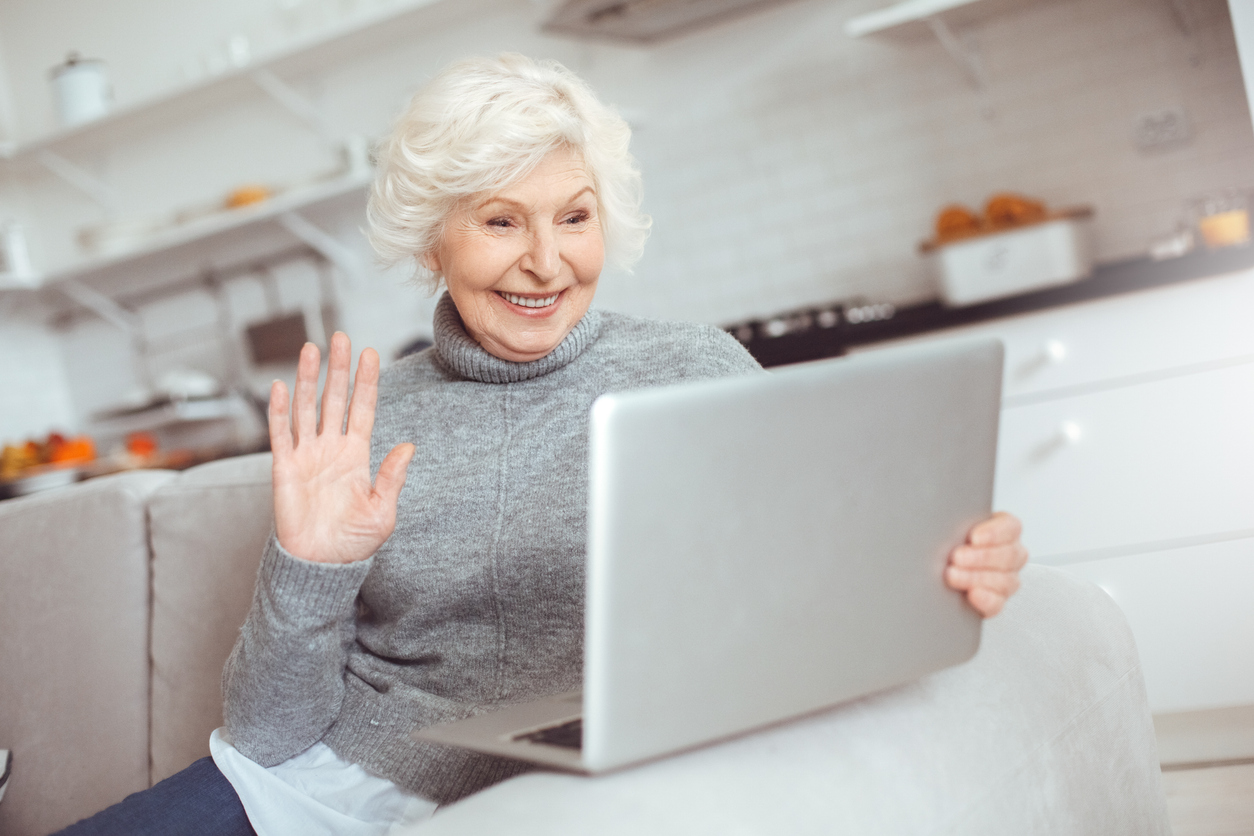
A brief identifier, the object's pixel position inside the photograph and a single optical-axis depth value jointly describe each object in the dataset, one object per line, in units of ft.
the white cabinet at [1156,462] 6.50
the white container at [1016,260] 7.20
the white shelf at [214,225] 10.41
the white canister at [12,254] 11.78
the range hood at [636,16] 8.70
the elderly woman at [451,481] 3.41
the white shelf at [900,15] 7.50
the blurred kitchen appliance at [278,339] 11.53
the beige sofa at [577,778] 2.39
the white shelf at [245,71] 10.01
